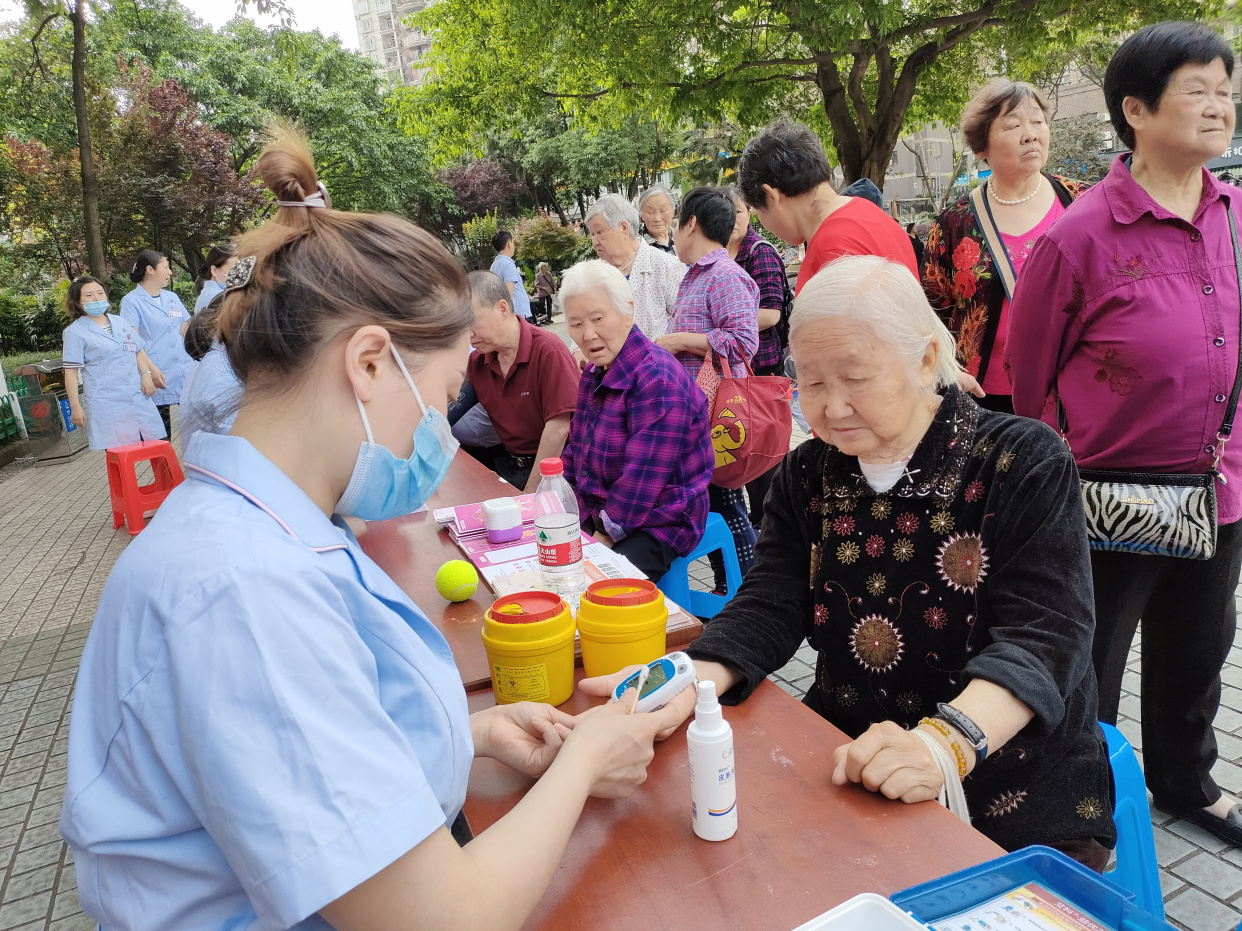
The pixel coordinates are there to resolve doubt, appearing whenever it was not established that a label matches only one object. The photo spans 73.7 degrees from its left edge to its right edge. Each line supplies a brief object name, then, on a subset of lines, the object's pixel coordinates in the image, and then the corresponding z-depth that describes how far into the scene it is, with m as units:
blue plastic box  0.94
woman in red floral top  2.79
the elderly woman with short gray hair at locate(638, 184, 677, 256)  6.04
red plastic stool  6.56
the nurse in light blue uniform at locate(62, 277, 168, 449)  6.75
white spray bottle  1.11
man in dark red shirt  3.86
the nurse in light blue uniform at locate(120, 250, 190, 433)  7.75
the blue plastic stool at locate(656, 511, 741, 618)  3.10
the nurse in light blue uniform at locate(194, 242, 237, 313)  5.88
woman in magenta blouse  2.00
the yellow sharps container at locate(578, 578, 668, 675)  1.59
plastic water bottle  2.02
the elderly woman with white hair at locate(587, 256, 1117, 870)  1.42
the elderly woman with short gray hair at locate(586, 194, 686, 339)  4.89
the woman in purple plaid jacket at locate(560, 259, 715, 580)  2.96
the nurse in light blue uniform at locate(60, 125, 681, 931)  0.81
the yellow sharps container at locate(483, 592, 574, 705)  1.54
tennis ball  2.18
